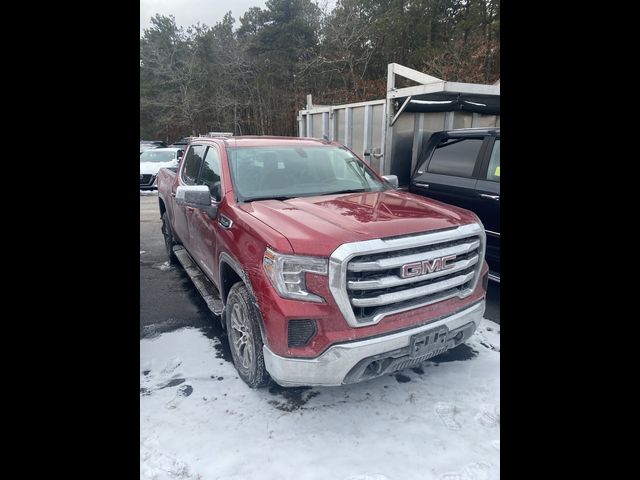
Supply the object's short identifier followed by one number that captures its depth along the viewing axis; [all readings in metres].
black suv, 4.20
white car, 13.31
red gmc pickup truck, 2.16
